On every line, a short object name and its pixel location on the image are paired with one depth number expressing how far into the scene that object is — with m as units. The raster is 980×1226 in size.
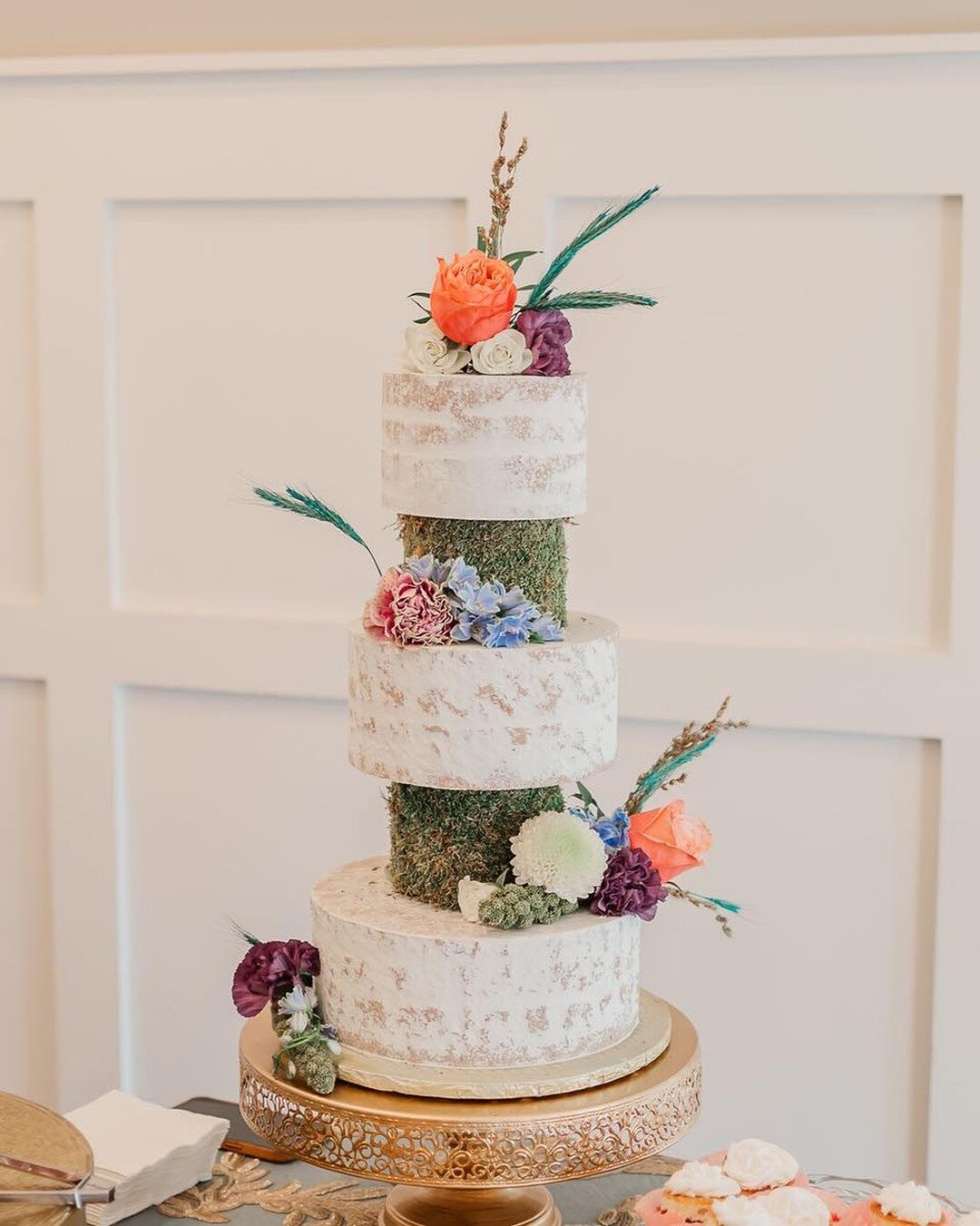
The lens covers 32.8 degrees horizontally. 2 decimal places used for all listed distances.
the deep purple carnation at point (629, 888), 1.52
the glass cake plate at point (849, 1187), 1.58
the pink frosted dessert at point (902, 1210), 1.35
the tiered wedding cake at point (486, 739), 1.46
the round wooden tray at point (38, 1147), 1.17
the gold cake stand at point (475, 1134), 1.39
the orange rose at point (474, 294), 1.42
